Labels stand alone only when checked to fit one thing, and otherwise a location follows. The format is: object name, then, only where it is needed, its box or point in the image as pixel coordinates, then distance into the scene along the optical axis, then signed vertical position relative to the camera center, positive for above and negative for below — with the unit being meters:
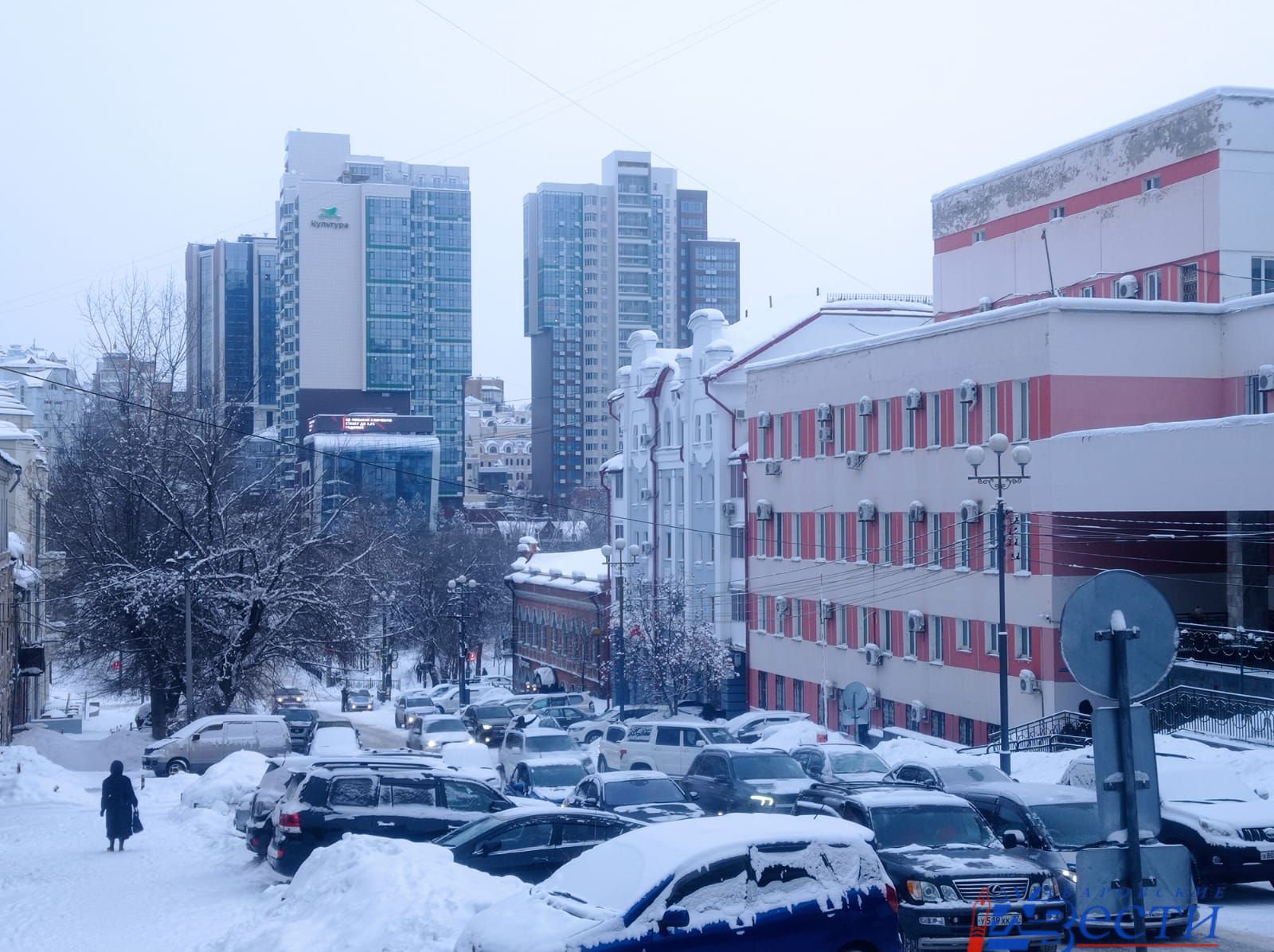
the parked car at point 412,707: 51.59 -7.78
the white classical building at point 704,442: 52.12 +2.74
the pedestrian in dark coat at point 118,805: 19.78 -4.26
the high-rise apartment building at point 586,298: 190.62 +29.79
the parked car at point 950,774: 21.95 -4.37
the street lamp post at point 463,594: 56.94 -3.98
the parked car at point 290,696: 57.41 -7.91
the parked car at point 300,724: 41.09 -7.08
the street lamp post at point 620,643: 44.19 -4.41
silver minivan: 34.38 -5.85
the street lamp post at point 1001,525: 25.08 -0.36
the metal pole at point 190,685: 37.19 -4.75
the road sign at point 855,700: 28.41 -4.00
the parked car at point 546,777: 25.50 -5.04
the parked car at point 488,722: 43.25 -6.93
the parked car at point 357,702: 66.19 -9.23
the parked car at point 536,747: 31.25 -5.49
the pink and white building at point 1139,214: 37.69 +8.81
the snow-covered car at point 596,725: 40.12 -6.67
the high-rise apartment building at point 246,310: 182.75 +28.10
